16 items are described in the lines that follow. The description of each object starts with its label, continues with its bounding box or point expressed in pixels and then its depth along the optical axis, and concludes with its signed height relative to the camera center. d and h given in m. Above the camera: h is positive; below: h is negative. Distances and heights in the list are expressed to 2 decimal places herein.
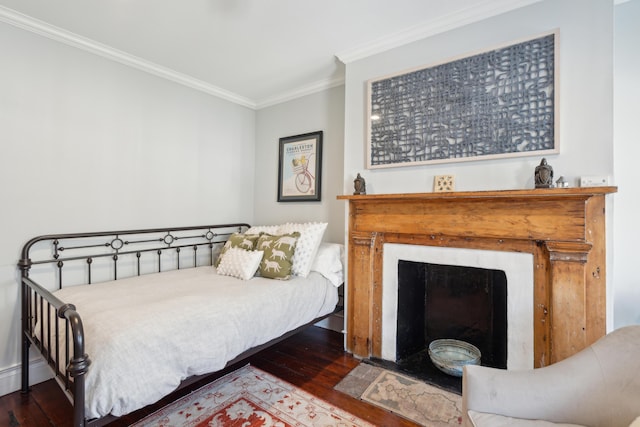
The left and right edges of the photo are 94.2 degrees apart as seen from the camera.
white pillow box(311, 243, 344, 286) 2.52 -0.41
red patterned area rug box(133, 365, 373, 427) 1.64 -1.15
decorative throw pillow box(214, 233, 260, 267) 2.61 -0.25
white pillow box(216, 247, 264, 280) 2.31 -0.40
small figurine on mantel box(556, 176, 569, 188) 1.66 +0.20
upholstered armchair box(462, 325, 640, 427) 0.98 -0.60
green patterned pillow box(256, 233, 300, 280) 2.30 -0.32
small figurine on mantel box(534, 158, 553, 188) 1.63 +0.24
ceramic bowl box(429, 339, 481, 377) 2.03 -1.02
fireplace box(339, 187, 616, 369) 1.59 -0.15
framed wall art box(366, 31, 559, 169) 1.74 +0.72
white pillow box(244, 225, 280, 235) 2.92 -0.16
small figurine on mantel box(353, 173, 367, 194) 2.35 +0.24
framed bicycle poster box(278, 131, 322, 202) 3.09 +0.51
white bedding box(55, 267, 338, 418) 1.26 -0.59
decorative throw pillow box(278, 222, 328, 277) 2.42 -0.27
